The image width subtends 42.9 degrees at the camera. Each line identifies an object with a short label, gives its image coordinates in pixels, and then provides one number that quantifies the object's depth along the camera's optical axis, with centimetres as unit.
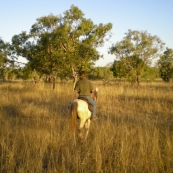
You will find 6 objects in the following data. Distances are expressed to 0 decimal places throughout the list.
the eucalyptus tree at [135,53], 2569
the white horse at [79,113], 586
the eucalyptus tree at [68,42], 1709
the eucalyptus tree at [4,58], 2347
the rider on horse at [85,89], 653
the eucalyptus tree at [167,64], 3577
